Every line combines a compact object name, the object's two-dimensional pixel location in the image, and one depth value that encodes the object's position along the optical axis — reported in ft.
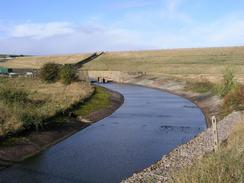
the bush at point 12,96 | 80.28
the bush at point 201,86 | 143.59
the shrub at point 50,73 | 164.36
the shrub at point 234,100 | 95.53
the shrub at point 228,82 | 114.49
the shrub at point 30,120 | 68.05
